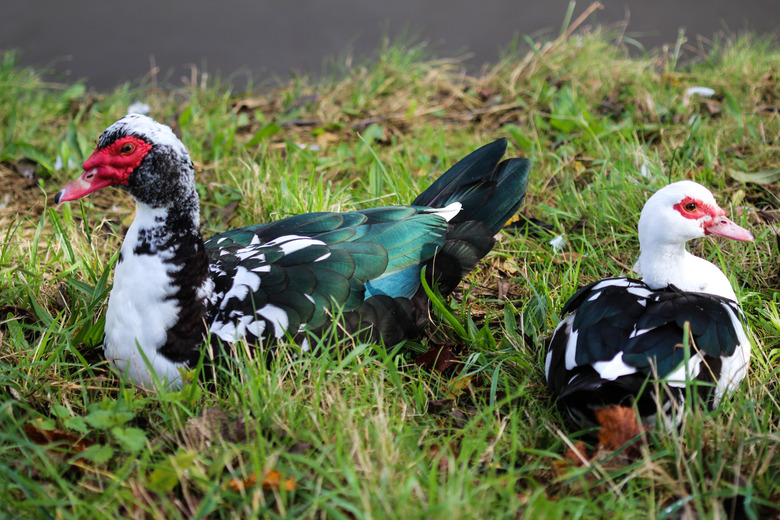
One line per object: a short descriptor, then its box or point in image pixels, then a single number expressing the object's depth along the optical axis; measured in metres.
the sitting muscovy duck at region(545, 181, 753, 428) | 2.60
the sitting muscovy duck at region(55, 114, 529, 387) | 2.66
